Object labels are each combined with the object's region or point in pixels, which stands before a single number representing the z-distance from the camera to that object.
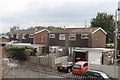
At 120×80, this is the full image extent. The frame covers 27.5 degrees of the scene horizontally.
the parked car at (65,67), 27.86
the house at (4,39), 53.40
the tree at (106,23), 59.72
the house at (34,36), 47.27
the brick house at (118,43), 34.34
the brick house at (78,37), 37.86
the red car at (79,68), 26.20
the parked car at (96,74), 21.77
